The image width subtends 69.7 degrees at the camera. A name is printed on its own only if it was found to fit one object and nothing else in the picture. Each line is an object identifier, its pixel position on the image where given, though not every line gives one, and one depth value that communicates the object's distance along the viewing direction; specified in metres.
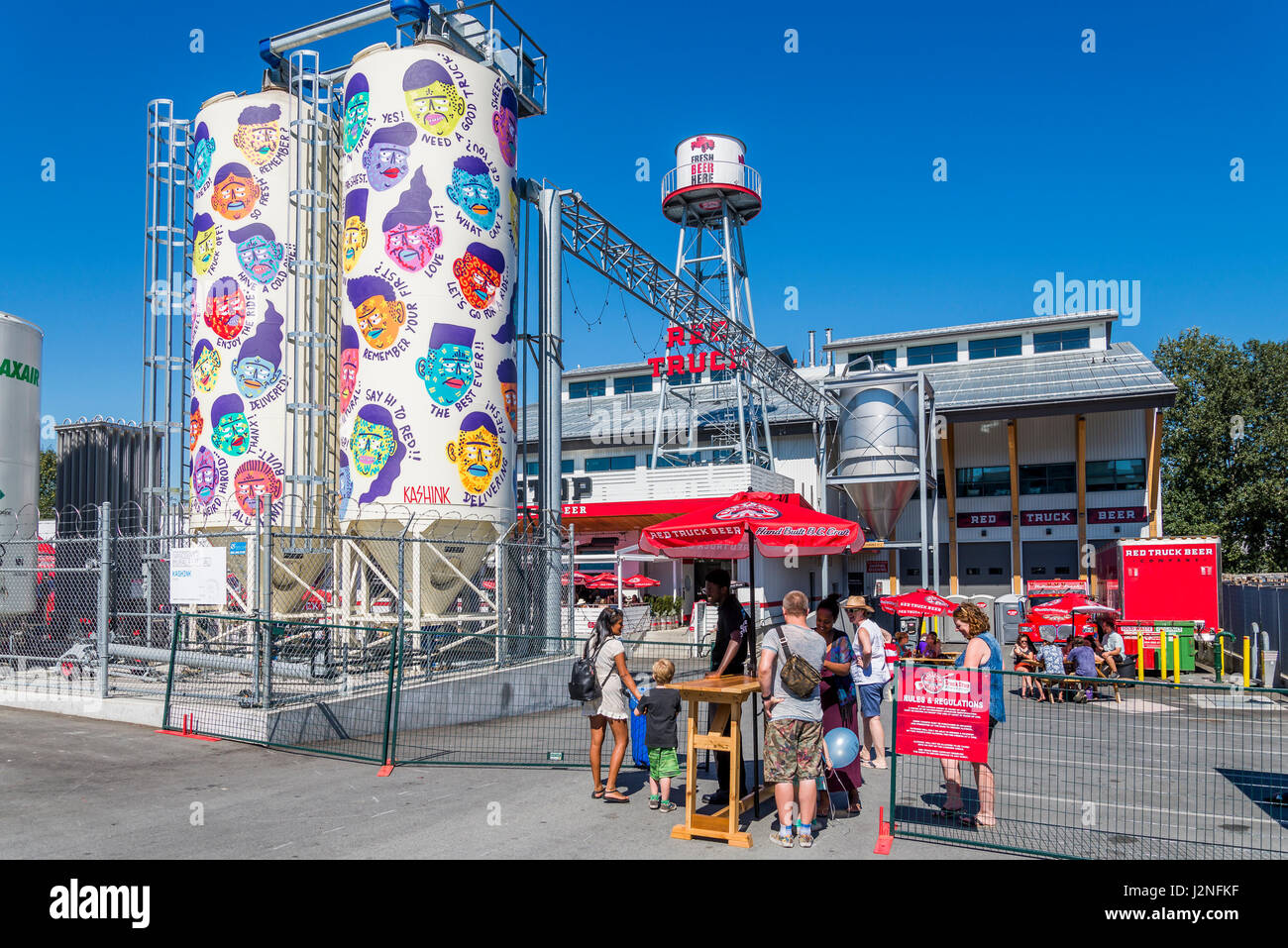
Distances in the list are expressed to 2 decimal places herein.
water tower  37.06
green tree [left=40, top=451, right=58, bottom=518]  59.30
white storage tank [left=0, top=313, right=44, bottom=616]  15.89
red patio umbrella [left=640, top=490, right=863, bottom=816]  11.41
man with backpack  7.00
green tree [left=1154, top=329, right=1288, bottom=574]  50.56
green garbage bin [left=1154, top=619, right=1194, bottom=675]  19.75
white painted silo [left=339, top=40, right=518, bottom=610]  15.17
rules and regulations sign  7.09
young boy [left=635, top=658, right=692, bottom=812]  7.94
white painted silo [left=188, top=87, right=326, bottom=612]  16.88
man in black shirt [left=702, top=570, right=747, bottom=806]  8.30
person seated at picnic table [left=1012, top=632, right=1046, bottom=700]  16.55
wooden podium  7.11
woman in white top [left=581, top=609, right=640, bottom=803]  8.38
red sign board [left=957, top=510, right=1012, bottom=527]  40.25
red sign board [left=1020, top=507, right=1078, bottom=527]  38.97
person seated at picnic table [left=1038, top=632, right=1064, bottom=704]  16.11
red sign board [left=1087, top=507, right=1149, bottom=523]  37.59
